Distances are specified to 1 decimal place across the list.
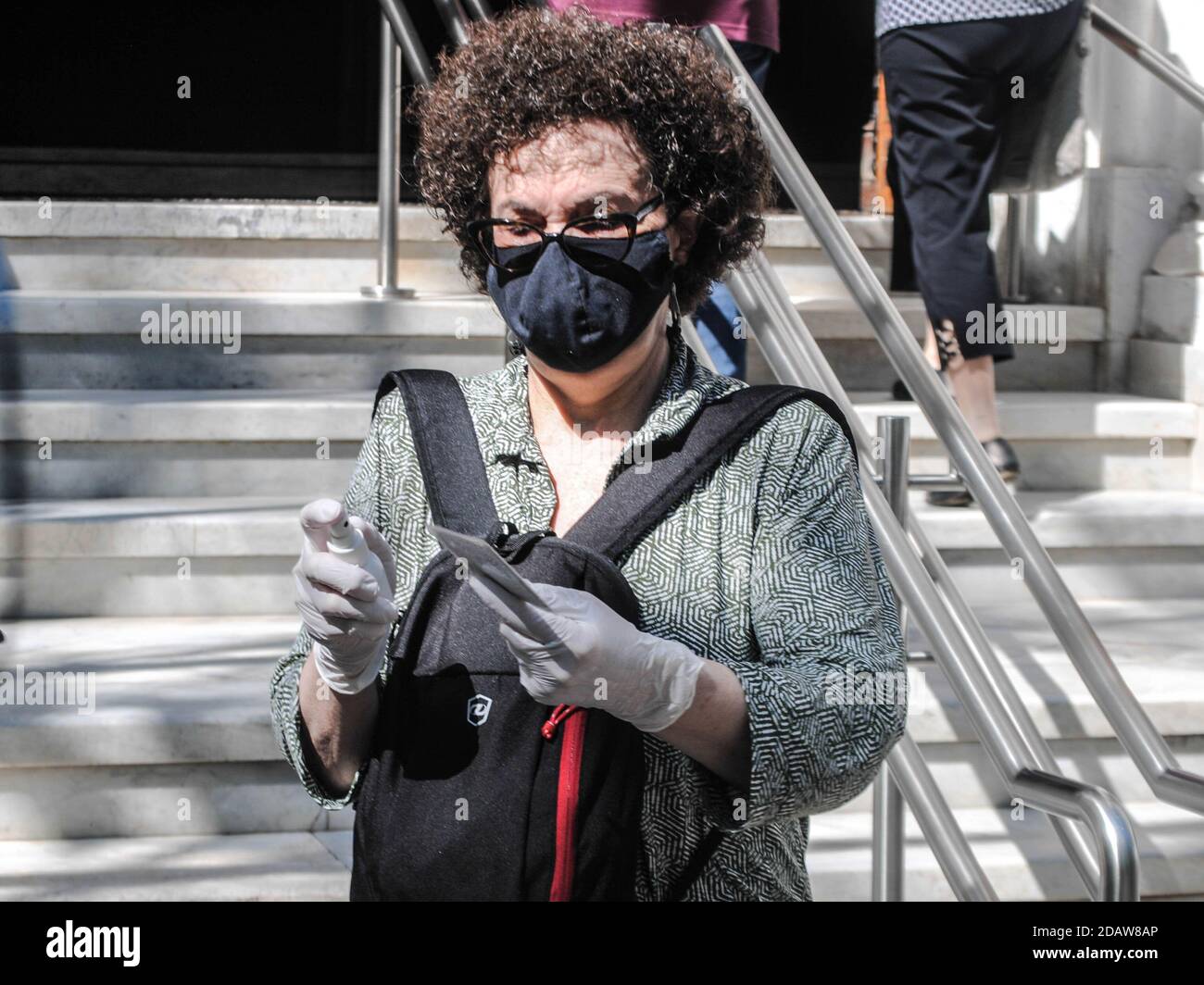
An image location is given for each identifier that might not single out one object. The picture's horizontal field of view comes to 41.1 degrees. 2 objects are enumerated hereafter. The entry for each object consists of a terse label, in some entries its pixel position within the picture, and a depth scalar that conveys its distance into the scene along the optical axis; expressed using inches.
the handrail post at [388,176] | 170.9
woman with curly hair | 54.0
